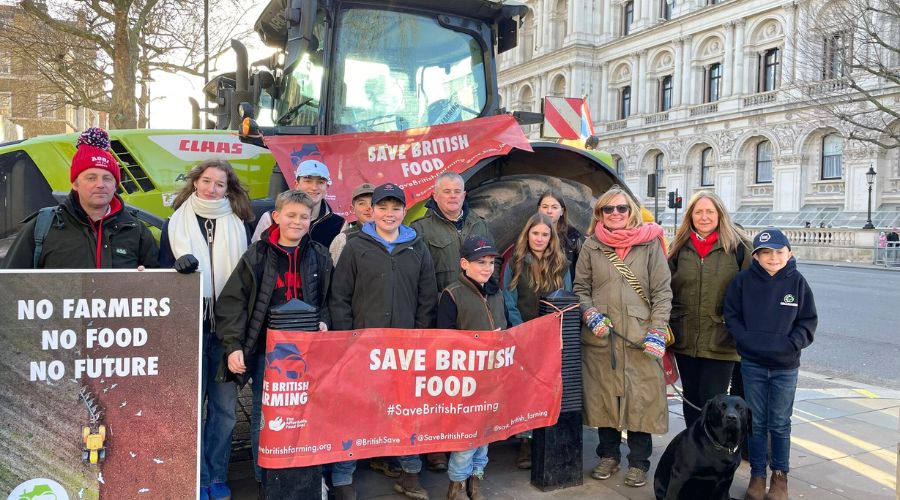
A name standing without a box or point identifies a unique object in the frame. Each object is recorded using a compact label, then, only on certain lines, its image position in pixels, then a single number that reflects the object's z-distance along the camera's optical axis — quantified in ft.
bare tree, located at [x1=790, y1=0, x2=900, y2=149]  74.18
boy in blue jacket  12.34
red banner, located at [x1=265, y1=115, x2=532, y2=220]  15.20
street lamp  88.59
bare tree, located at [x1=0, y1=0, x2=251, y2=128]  55.98
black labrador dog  11.19
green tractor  15.67
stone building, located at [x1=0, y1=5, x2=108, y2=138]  65.77
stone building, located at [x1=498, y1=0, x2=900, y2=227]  101.09
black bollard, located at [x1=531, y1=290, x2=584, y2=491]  12.70
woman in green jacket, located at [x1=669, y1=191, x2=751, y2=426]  13.52
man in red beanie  10.77
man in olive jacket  13.29
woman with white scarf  11.63
